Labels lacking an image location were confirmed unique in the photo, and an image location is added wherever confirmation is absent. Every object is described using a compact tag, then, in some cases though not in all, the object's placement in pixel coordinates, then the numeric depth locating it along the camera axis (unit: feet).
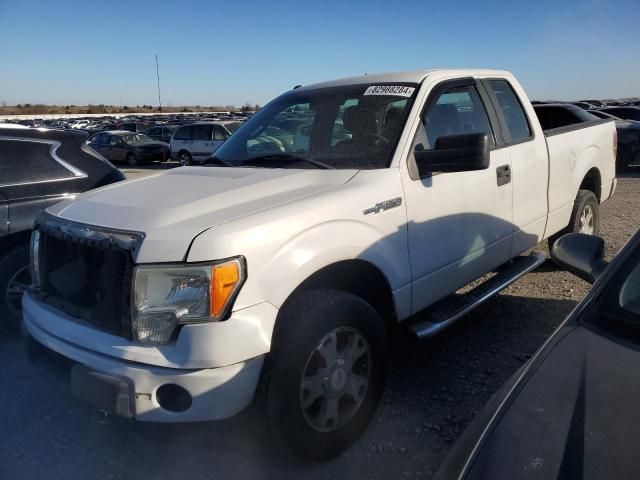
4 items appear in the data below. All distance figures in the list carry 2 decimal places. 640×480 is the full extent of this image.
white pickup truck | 7.09
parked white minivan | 61.57
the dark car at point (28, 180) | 13.38
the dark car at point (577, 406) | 4.25
